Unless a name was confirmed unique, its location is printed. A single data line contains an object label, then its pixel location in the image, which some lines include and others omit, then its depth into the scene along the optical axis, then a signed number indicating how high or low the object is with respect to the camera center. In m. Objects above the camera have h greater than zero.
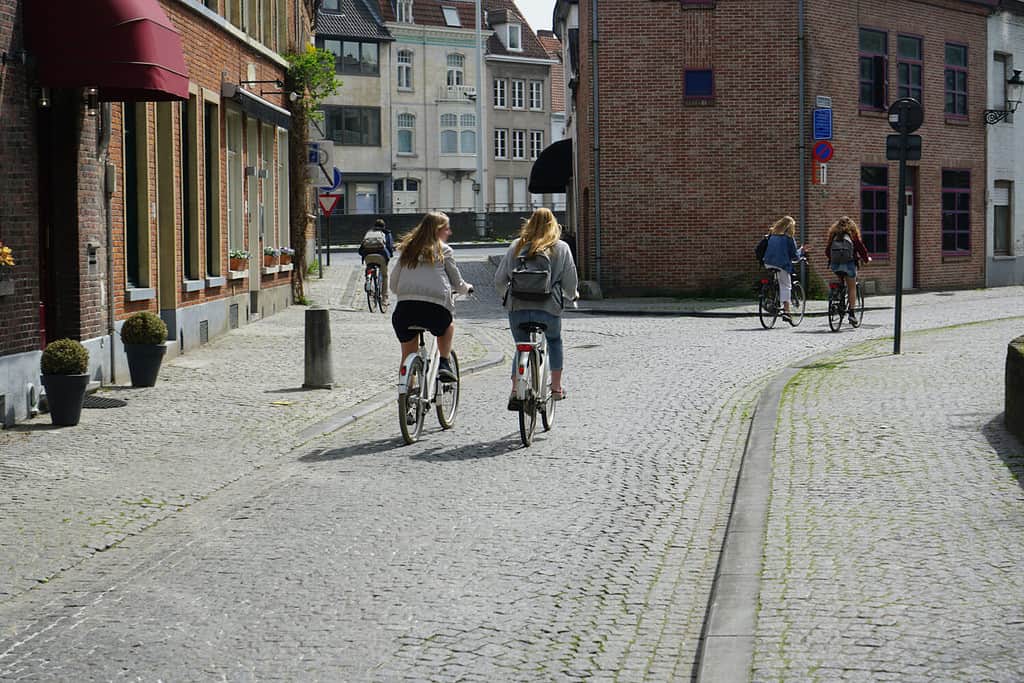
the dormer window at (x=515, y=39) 78.62 +11.34
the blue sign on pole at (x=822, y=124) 30.47 +2.54
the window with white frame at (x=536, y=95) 79.62 +8.46
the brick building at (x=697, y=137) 30.22 +2.31
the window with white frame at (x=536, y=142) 79.94 +5.94
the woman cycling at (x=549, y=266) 10.78 -0.15
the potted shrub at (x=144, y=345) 13.91 -0.83
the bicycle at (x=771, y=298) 22.83 -0.77
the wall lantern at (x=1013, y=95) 37.12 +3.78
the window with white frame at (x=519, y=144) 79.44 +5.81
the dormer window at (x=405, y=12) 75.12 +12.32
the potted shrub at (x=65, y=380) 11.45 -0.95
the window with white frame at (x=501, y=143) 78.75 +5.82
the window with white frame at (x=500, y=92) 78.25 +8.49
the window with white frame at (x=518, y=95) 78.88 +8.39
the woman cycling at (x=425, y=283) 10.86 -0.22
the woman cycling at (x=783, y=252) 22.36 -0.06
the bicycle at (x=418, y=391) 10.57 -1.00
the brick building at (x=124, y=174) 12.49 +0.91
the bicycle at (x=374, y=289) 27.38 -0.64
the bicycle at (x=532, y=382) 10.30 -0.93
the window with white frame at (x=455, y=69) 77.00 +9.63
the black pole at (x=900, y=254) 16.30 -0.09
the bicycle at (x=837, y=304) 21.95 -0.84
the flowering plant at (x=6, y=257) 11.58 +0.02
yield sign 36.22 +1.30
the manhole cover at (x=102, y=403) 12.85 -1.27
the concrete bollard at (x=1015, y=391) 9.76 -0.99
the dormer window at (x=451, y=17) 77.31 +12.40
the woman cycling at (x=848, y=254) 21.84 -0.10
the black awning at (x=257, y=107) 20.98 +2.31
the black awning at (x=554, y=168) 37.94 +2.14
